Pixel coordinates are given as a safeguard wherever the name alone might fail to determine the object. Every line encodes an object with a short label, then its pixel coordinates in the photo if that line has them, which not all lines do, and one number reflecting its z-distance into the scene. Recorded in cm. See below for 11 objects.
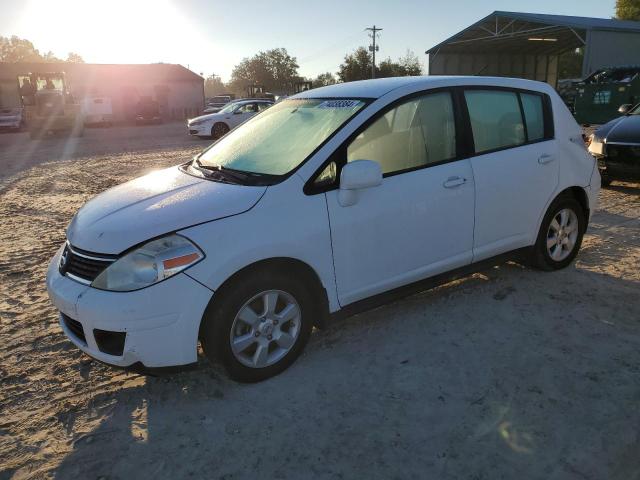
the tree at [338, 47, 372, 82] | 5416
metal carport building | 2505
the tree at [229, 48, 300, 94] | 9100
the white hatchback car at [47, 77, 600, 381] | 269
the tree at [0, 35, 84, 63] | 9069
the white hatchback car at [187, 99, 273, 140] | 1891
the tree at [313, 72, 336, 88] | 6778
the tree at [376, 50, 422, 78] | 5227
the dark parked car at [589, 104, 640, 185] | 706
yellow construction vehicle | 2208
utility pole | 5058
